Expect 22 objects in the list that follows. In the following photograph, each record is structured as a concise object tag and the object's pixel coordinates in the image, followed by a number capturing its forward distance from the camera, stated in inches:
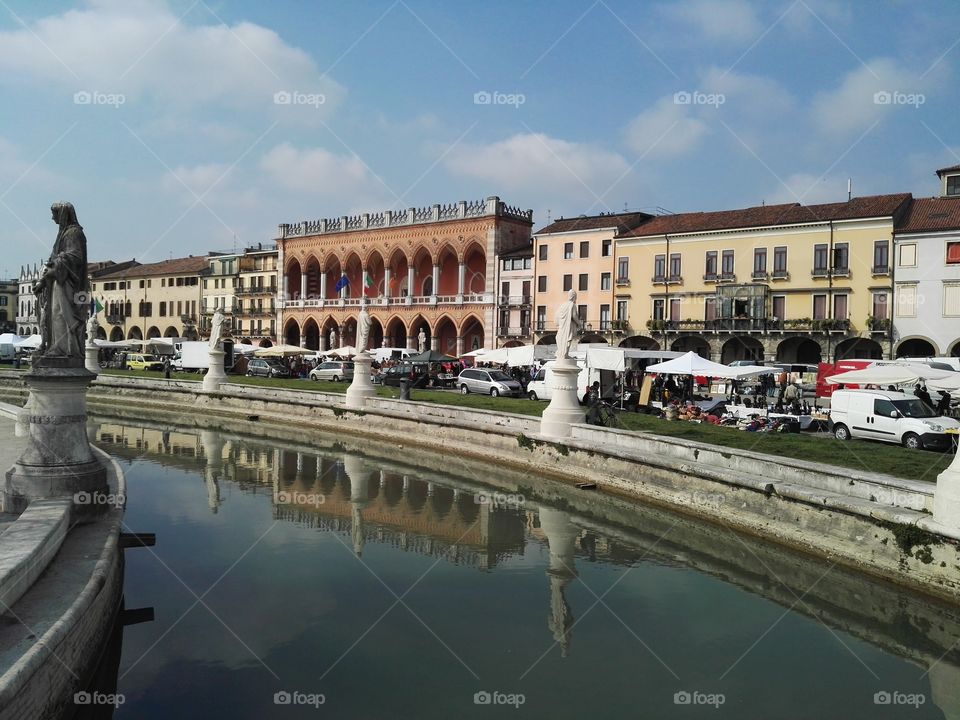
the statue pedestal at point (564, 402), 720.3
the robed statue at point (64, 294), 348.2
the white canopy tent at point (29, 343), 1897.1
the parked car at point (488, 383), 1332.4
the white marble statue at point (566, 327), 715.4
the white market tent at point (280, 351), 1861.5
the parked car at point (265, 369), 1761.8
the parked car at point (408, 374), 1520.7
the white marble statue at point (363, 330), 1039.0
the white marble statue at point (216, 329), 1296.8
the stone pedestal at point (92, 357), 1574.8
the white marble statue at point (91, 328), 1742.1
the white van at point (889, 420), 735.1
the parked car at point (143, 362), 1989.4
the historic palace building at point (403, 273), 2233.0
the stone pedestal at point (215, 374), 1288.1
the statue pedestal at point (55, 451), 339.6
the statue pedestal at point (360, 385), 1038.4
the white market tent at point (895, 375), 840.3
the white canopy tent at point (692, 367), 994.1
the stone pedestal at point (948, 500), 369.4
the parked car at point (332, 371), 1628.6
